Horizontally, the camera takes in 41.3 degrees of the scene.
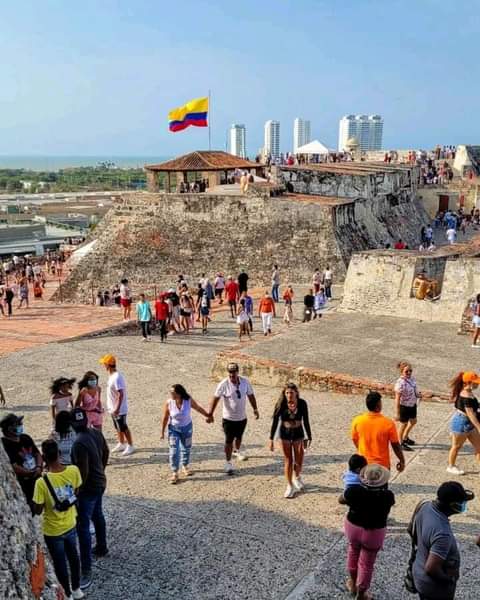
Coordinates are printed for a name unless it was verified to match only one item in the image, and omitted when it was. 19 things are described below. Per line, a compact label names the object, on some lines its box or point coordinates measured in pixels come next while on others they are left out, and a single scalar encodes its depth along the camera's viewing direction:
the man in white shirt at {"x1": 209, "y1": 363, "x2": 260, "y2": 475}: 5.82
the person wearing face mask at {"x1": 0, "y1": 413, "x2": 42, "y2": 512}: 4.15
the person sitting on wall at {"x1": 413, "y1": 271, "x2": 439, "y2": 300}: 11.48
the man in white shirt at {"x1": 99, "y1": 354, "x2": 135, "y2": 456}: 6.41
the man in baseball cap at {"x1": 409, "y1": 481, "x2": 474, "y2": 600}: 3.27
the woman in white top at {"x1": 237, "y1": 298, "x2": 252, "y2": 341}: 12.59
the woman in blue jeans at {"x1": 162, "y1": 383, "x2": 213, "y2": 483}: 5.68
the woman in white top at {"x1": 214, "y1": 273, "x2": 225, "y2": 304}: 17.34
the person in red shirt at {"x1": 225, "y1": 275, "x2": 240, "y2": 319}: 15.05
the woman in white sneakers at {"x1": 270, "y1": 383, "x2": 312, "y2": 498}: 5.23
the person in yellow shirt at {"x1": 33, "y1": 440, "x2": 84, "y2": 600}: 3.88
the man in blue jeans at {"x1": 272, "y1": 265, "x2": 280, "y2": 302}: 16.11
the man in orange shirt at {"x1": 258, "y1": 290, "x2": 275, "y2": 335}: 12.61
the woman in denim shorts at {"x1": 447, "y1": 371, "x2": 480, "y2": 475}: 5.36
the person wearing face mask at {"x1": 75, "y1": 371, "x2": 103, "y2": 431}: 6.04
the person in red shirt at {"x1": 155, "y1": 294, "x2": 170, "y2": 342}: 12.54
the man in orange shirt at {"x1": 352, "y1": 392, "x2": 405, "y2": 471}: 4.75
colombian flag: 25.45
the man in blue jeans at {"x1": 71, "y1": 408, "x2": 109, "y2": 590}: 4.27
